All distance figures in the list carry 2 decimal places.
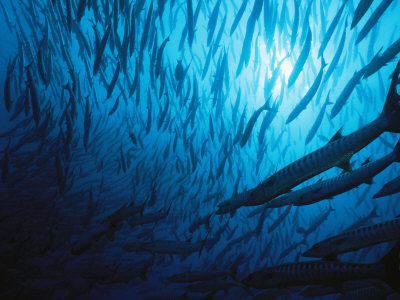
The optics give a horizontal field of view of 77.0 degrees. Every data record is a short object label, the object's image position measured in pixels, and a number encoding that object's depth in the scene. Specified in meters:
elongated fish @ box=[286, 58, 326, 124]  4.34
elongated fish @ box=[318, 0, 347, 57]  4.13
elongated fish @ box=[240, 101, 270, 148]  4.26
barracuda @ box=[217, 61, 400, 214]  2.06
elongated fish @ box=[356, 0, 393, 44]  3.42
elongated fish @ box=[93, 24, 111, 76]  3.88
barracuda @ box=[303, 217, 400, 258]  2.71
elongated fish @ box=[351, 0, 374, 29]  2.87
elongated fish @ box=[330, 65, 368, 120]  4.57
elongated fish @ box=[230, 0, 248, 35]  4.31
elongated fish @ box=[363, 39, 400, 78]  3.65
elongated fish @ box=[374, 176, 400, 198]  3.30
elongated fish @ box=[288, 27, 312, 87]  3.99
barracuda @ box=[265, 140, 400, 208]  2.69
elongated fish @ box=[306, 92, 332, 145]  5.87
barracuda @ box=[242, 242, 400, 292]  2.57
